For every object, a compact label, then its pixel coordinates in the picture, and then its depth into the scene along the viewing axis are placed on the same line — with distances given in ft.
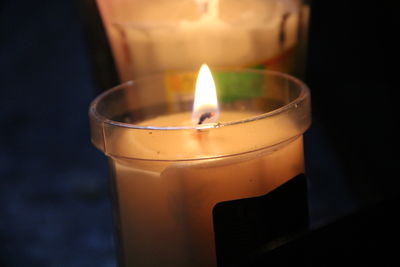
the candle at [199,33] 1.34
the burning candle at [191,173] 1.15
